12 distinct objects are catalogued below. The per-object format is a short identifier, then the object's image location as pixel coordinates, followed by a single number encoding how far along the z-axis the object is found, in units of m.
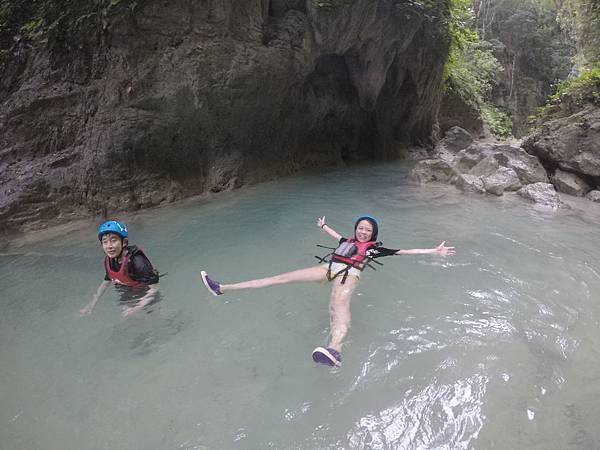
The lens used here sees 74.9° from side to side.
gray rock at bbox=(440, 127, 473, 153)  16.81
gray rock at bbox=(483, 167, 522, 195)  9.29
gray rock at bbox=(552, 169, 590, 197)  9.46
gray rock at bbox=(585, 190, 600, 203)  8.75
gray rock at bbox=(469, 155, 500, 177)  10.09
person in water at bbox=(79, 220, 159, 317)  3.86
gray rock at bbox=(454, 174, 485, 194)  9.51
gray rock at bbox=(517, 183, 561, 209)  8.36
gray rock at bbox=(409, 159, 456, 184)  10.88
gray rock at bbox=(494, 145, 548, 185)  9.88
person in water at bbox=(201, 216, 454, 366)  3.74
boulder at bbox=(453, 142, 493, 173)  11.02
